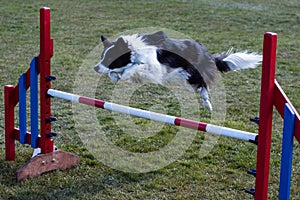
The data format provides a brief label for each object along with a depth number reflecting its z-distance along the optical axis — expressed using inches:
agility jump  125.5
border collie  177.0
